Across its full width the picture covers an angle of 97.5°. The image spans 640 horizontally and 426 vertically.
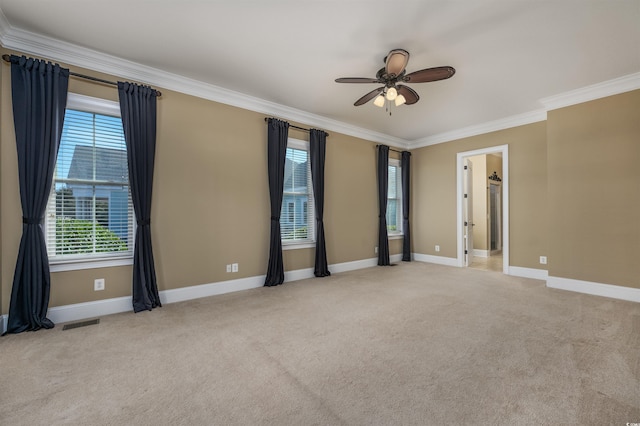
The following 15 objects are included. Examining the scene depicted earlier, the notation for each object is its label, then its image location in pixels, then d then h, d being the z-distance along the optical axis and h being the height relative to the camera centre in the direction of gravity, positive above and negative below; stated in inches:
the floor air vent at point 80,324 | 113.2 -45.2
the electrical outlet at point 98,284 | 125.3 -31.3
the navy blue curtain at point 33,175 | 108.9 +16.1
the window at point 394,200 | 267.7 +10.6
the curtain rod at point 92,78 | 121.7 +60.8
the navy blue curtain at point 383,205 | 242.5 +5.4
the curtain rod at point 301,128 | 193.5 +58.9
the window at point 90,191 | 121.0 +10.7
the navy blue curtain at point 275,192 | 176.2 +13.0
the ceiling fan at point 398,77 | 110.1 +56.1
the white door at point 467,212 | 237.6 -1.6
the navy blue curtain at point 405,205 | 265.7 +5.7
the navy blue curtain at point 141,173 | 130.3 +19.6
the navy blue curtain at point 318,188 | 199.5 +17.1
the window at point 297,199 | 195.0 +9.6
